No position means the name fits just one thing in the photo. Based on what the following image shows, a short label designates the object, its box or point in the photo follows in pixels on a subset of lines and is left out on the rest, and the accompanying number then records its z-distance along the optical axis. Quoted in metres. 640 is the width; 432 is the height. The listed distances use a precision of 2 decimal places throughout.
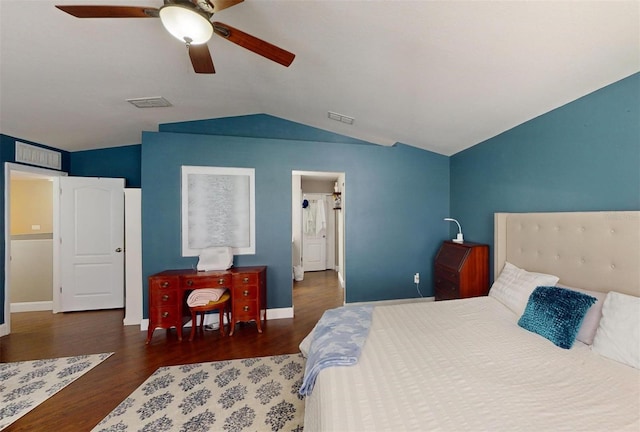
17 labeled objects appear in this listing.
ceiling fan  1.22
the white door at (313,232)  5.97
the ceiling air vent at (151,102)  2.72
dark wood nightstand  2.85
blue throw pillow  1.53
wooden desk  2.76
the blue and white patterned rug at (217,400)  1.63
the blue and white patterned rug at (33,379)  1.80
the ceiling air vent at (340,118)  3.11
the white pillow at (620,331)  1.32
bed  0.98
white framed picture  3.22
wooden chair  2.74
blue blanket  1.34
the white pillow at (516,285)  2.00
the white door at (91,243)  3.58
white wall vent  3.16
